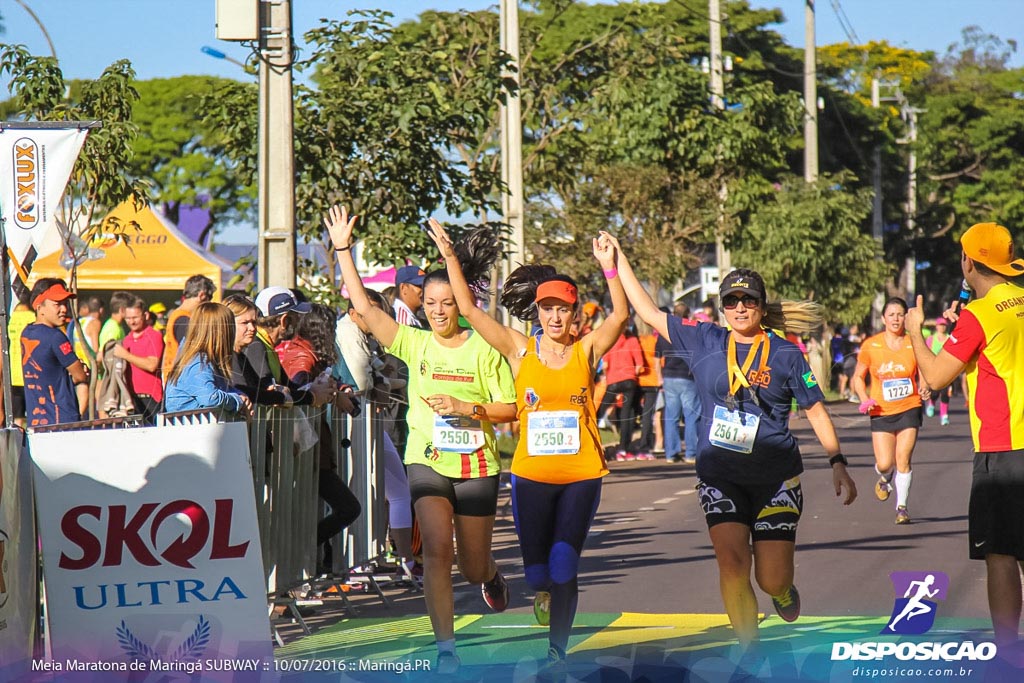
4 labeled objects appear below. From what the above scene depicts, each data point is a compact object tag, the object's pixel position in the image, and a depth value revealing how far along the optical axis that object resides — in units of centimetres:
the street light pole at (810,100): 3434
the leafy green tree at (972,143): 4344
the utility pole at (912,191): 5112
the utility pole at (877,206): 4156
